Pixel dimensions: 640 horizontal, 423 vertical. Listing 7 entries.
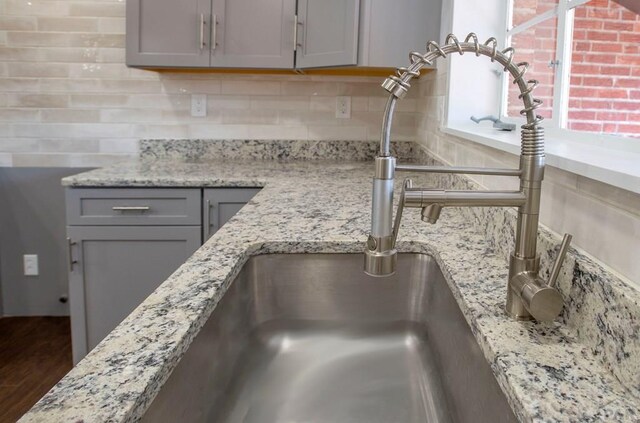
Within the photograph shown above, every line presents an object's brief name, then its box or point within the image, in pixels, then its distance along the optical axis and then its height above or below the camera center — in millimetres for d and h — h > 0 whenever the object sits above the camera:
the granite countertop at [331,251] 538 -260
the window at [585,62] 1066 +164
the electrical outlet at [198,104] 2770 +89
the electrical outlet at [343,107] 2785 +100
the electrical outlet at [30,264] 2814 -755
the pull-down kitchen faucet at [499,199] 695 -90
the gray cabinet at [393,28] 2160 +397
